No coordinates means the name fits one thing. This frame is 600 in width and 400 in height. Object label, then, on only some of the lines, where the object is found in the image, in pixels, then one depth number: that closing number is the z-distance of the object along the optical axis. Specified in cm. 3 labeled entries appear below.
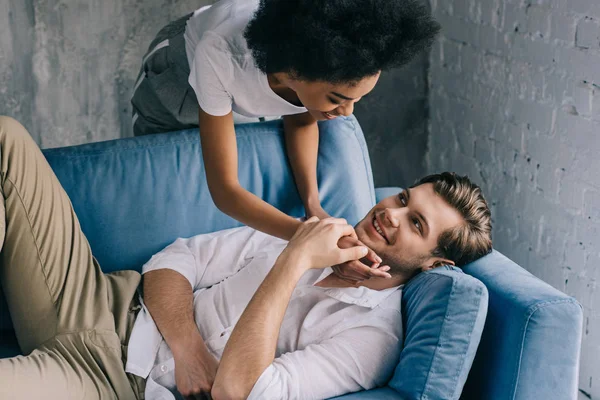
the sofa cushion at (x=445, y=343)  161
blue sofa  173
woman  155
